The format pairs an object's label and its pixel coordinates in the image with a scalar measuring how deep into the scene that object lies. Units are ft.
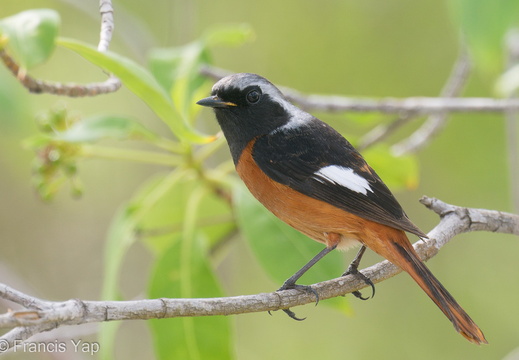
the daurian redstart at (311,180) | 17.28
